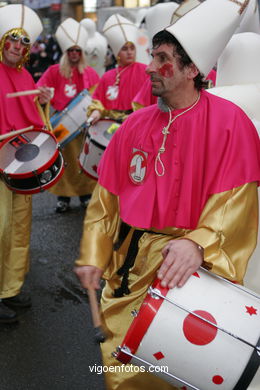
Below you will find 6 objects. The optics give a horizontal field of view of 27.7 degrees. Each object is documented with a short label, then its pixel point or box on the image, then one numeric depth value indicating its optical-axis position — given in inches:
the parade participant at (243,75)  110.5
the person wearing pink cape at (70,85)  244.1
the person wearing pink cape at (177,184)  82.7
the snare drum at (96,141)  194.7
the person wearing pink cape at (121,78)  227.5
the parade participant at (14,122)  146.7
